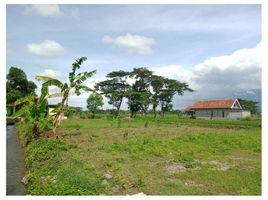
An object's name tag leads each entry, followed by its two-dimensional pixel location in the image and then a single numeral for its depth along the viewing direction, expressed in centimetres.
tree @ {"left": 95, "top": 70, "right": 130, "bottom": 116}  3061
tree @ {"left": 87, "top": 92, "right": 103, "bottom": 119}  2878
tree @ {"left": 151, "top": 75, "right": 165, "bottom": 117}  3134
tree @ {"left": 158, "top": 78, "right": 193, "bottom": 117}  3187
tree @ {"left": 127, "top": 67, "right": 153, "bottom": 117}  2947
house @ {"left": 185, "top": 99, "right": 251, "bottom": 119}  2764
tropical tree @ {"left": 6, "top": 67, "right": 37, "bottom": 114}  2388
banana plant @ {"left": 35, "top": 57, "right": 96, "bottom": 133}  920
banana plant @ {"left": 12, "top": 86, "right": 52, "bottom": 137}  836
